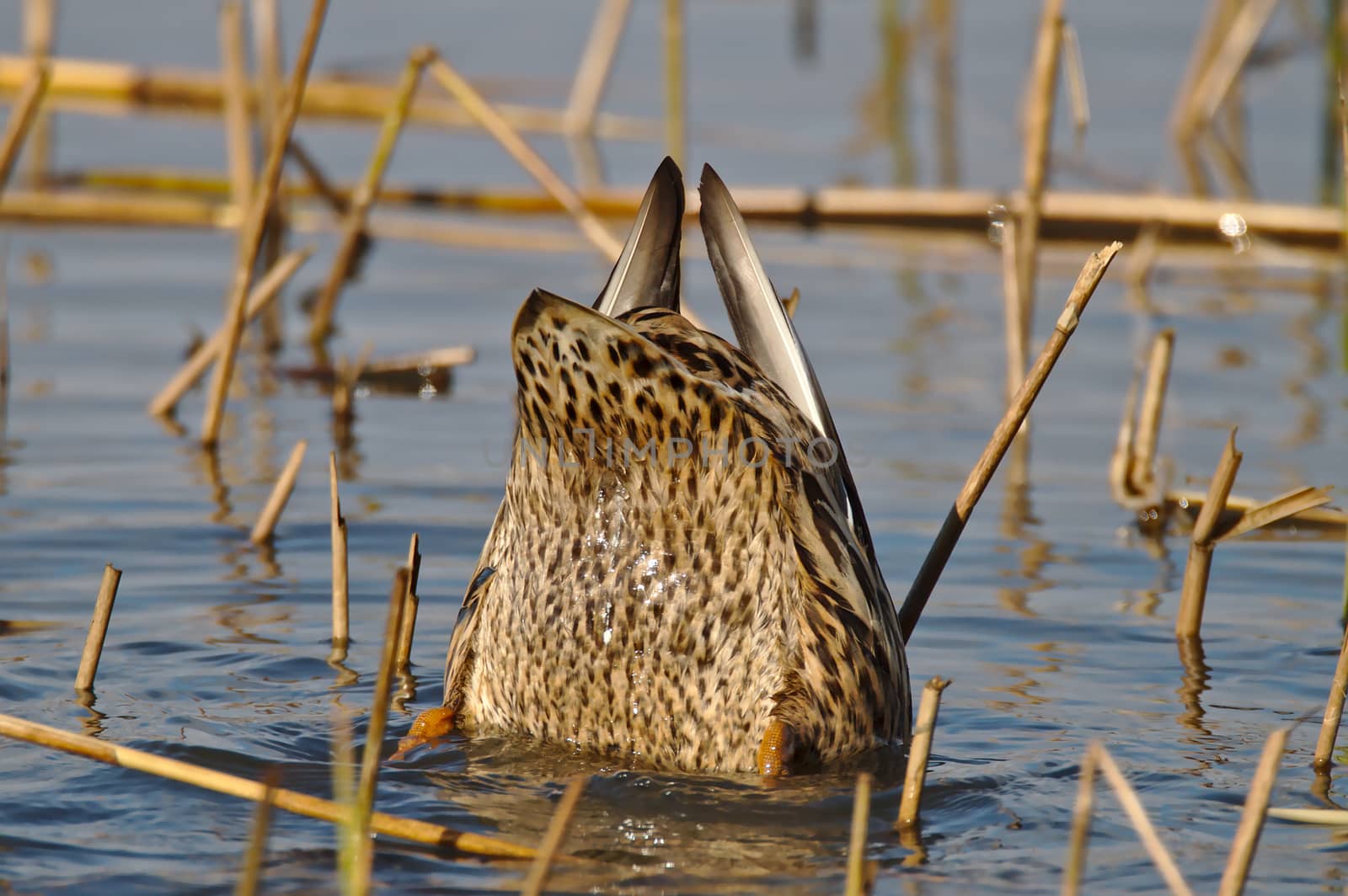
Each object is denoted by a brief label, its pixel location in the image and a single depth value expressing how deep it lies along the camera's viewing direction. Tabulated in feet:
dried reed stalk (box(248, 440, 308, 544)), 34.53
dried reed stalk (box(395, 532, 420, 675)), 26.03
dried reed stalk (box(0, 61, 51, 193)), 41.70
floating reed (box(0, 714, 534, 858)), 20.88
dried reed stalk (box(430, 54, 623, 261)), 43.29
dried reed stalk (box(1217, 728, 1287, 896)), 18.17
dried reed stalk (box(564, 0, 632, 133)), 75.56
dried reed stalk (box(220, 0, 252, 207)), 53.11
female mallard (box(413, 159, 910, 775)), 24.98
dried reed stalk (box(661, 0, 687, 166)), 51.01
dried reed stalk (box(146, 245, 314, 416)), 44.83
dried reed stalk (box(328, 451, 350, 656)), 28.66
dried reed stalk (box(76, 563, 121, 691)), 26.58
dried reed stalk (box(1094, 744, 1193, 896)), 18.62
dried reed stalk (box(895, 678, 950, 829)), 20.68
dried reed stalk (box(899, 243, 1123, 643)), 25.43
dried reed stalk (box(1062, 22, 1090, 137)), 39.47
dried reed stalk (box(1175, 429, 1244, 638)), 29.53
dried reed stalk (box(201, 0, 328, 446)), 38.06
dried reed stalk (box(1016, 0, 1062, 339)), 39.70
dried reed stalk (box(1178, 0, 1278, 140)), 75.46
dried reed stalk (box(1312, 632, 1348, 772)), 24.58
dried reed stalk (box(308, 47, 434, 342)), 42.65
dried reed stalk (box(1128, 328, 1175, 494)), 37.37
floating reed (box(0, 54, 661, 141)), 72.43
